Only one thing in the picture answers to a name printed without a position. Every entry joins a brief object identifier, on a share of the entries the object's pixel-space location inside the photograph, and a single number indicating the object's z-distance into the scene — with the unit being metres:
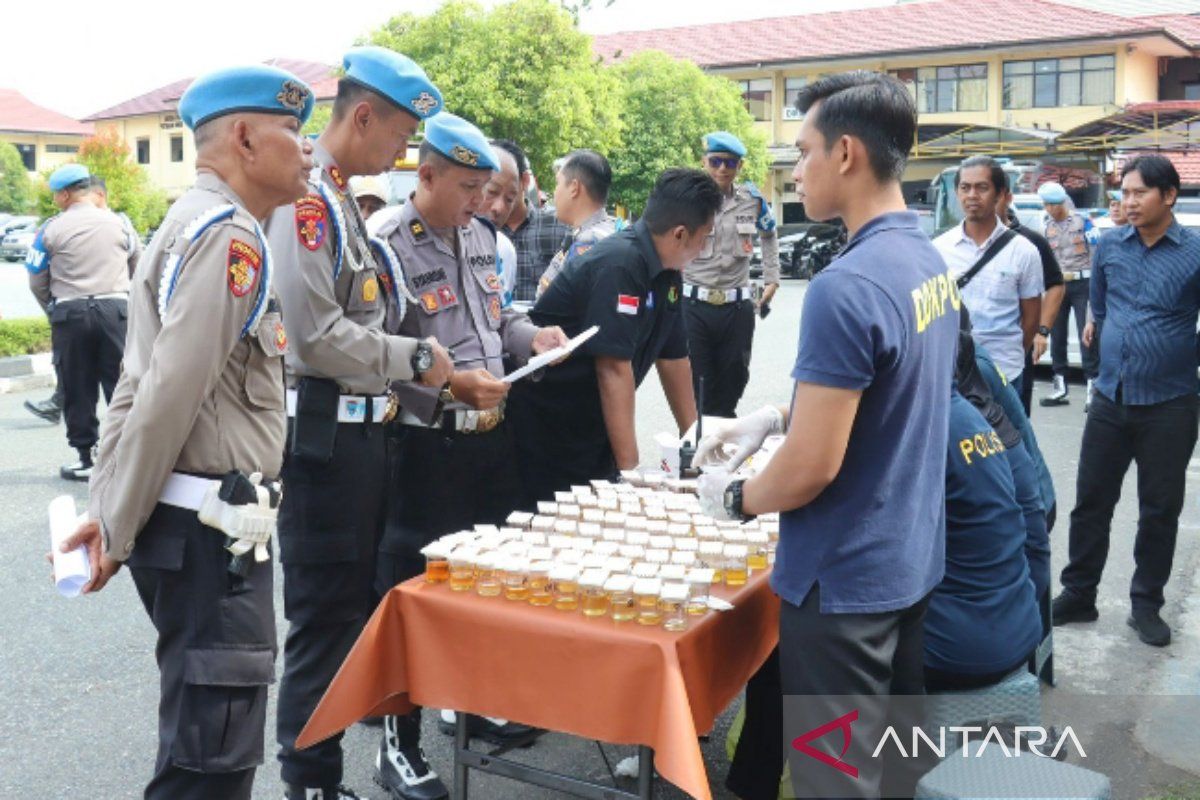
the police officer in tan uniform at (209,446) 2.32
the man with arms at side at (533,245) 6.73
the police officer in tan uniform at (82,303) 7.58
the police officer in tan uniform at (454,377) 3.54
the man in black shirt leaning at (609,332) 3.97
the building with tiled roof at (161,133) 49.48
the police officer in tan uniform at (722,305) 7.29
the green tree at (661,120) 33.91
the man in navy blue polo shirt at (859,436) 2.21
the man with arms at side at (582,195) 5.82
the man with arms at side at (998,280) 5.81
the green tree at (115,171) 19.77
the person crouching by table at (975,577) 3.12
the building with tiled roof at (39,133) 62.94
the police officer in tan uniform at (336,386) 3.03
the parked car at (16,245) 36.88
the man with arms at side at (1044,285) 6.08
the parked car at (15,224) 39.75
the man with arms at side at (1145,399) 4.95
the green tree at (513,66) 27.86
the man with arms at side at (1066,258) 10.77
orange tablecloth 2.53
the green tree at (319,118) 32.44
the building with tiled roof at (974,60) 35.12
